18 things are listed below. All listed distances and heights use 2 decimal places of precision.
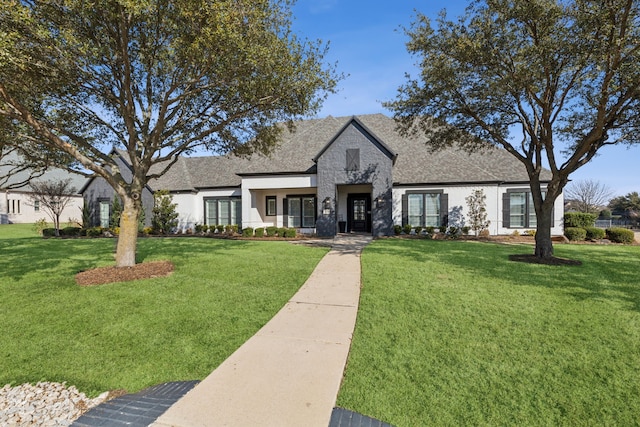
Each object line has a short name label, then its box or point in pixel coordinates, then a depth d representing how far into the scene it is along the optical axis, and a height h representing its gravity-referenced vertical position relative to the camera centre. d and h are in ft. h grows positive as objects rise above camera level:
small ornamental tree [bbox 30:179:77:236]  68.13 +5.44
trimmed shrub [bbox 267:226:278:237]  62.85 -3.00
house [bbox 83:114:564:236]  59.36 +6.26
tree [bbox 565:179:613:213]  145.59 +9.09
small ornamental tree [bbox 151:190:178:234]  68.39 +1.01
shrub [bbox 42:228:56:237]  69.67 -3.11
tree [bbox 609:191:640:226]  140.18 +4.63
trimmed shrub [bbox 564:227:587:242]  55.88 -3.71
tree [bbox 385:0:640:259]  25.41 +13.90
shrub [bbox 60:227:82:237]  70.42 -3.00
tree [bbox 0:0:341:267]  23.35 +13.36
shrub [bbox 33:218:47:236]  72.95 -1.85
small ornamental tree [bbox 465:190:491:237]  58.65 +0.71
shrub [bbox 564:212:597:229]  62.95 -1.28
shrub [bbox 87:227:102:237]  68.80 -3.15
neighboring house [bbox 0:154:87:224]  110.93 +4.53
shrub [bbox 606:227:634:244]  52.54 -3.81
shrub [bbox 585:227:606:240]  55.98 -3.67
